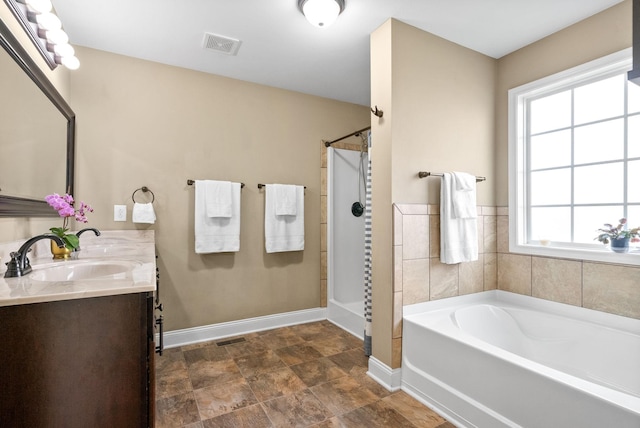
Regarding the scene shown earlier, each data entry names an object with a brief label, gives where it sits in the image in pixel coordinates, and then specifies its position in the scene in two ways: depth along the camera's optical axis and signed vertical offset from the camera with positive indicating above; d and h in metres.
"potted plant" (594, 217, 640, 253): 1.81 -0.11
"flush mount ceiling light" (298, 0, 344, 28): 1.75 +1.17
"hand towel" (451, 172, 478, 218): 2.10 +0.14
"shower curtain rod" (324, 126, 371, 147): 3.24 +0.76
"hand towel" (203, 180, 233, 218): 2.60 +0.14
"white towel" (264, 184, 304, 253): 2.90 -0.11
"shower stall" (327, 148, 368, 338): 3.28 -0.15
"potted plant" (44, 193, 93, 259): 1.47 -0.08
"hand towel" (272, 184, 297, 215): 2.91 +0.16
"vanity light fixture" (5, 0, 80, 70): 1.50 +0.96
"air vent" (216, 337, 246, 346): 2.64 -1.08
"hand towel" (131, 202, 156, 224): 2.34 +0.01
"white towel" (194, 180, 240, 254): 2.59 -0.11
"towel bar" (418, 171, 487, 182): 2.06 +0.28
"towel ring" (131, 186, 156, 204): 2.44 +0.18
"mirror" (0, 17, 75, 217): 1.30 +0.40
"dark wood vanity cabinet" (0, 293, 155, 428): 0.88 -0.45
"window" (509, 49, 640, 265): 1.90 +0.39
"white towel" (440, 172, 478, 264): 2.09 -0.11
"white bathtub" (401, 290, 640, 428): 1.24 -0.75
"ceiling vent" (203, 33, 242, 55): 2.18 +1.24
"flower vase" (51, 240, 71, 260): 1.64 -0.20
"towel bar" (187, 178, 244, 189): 2.61 +0.28
